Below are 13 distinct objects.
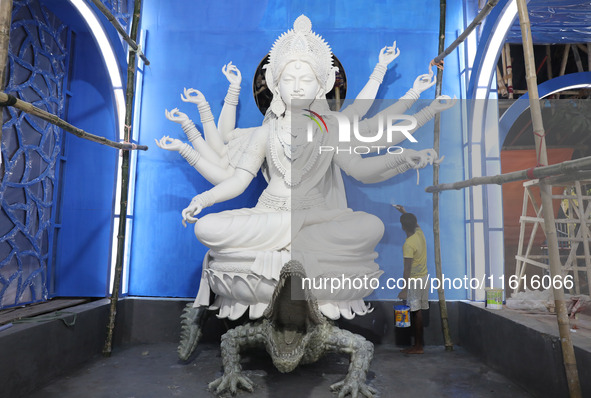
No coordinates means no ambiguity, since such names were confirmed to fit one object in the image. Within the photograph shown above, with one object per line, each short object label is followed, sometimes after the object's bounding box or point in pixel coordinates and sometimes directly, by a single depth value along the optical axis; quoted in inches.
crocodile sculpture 94.3
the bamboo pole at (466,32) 108.7
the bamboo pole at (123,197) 125.3
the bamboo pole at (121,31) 113.6
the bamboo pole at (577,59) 238.1
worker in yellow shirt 123.9
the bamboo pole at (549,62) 243.8
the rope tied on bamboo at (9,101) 76.0
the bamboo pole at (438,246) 131.6
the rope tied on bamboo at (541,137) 83.9
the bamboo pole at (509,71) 238.8
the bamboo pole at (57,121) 76.8
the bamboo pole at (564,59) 236.7
